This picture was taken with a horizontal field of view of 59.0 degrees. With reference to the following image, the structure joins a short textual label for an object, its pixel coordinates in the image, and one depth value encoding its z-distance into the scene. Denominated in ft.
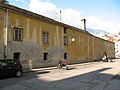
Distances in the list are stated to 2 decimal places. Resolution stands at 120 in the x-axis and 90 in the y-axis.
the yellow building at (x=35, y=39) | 34.82
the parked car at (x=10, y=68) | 24.75
